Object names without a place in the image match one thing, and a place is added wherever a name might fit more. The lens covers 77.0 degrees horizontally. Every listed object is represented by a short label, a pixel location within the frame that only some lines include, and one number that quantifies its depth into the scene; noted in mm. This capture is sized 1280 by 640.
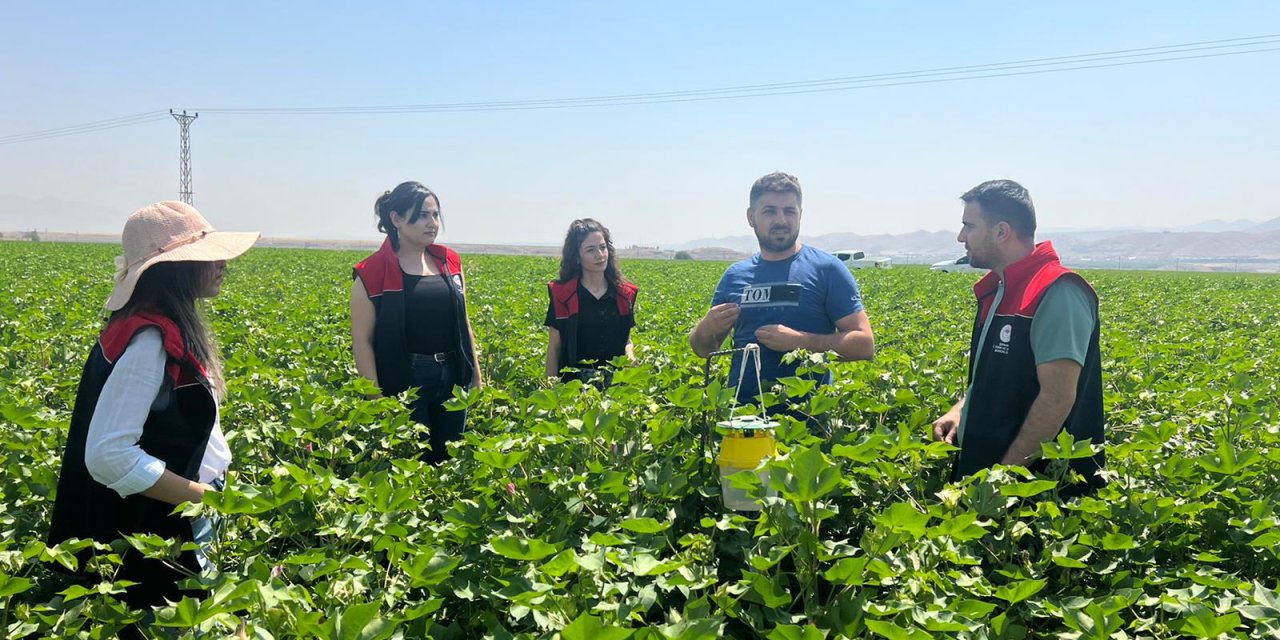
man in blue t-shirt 3609
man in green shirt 2615
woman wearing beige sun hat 2045
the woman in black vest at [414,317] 3957
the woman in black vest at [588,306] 4738
